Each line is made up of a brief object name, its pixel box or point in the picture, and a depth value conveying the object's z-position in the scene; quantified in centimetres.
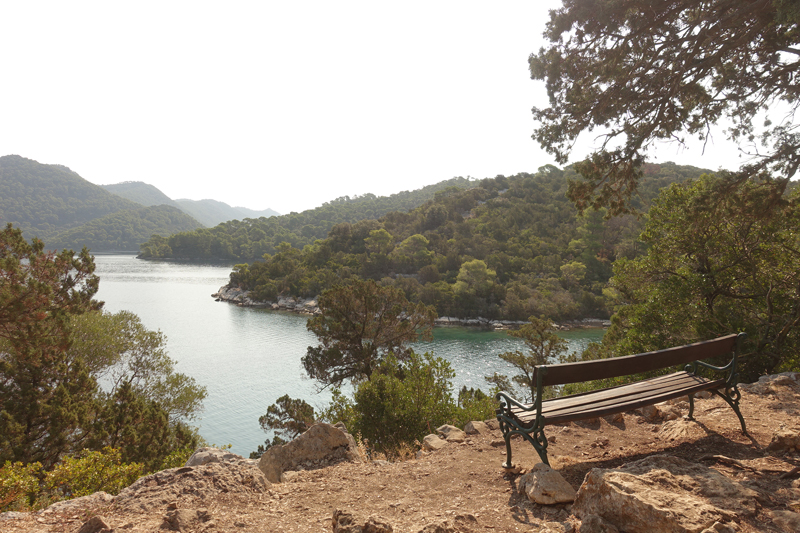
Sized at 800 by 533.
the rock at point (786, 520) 194
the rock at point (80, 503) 291
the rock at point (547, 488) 243
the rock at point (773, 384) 464
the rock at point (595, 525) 197
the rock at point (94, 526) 244
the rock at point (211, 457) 347
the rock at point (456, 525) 218
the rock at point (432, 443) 436
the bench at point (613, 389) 275
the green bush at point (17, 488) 374
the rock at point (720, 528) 180
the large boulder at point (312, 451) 407
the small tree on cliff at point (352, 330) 1466
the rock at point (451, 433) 444
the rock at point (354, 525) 223
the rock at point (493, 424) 455
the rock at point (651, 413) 442
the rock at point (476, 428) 448
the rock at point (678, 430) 361
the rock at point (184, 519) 253
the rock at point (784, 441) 291
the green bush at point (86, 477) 490
